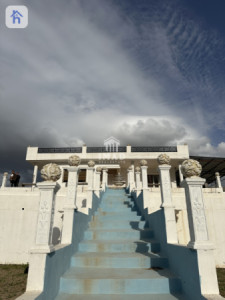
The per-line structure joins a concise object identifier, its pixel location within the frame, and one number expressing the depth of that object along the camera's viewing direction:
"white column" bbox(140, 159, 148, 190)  7.53
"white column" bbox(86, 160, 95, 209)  7.20
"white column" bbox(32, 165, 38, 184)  19.01
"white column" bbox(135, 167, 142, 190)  8.83
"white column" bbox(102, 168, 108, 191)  12.81
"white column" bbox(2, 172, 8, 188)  12.22
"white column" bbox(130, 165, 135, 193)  10.56
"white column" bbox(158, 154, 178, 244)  4.48
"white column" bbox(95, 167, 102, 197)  9.44
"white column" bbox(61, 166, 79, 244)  4.53
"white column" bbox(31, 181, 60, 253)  3.00
